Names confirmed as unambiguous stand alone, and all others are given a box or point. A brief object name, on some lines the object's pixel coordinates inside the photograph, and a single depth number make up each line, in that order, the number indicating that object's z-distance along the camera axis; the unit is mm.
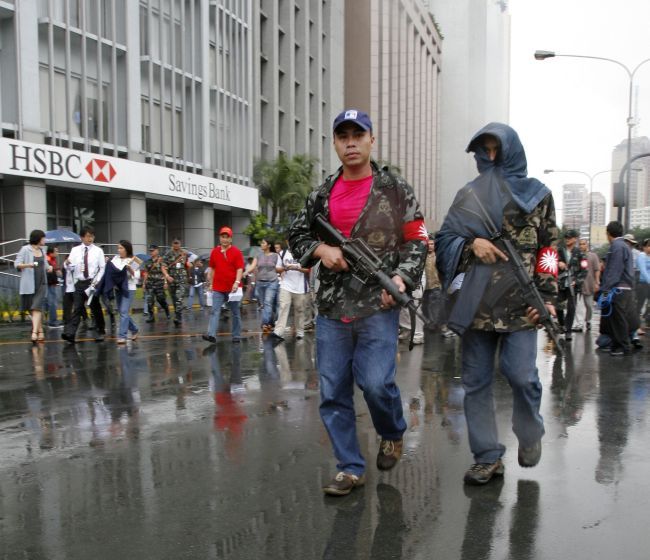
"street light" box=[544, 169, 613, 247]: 44281
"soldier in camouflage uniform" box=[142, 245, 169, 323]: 15930
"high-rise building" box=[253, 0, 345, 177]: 40062
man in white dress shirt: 11680
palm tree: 35125
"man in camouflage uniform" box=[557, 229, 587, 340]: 11022
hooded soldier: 4012
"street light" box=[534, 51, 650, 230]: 19113
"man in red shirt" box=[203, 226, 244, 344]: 11289
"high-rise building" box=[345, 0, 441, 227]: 61094
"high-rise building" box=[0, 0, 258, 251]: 20734
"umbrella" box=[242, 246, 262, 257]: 25627
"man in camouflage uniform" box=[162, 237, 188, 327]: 16094
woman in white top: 11297
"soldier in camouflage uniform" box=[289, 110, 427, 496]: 3912
